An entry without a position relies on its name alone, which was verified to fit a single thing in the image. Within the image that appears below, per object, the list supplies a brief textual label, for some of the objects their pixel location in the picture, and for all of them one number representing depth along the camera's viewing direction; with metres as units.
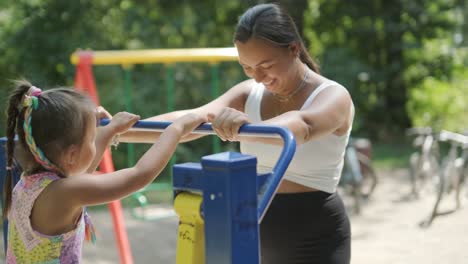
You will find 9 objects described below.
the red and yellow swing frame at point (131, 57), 5.02
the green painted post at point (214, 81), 6.06
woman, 2.29
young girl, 1.85
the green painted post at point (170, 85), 6.24
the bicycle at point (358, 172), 7.36
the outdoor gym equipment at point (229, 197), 1.54
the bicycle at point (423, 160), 8.04
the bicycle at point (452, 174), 6.81
